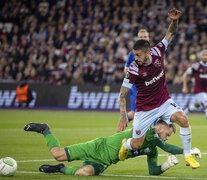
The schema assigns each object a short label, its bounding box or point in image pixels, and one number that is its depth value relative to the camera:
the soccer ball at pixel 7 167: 15.64
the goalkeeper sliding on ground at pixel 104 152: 16.19
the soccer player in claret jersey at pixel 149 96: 16.66
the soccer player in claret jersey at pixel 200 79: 35.66
